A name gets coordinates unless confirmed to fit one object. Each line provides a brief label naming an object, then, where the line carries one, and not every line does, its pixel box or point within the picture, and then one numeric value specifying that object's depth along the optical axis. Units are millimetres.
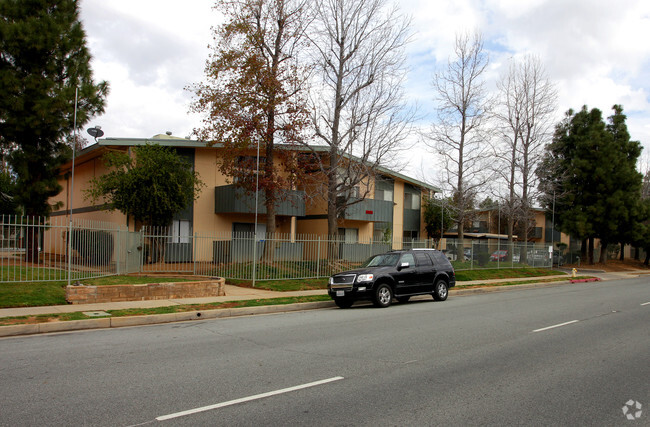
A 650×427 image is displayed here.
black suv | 13797
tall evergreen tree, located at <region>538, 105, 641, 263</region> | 36906
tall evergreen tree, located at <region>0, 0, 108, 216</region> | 19812
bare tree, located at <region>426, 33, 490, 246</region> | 30141
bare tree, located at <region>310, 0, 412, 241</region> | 21047
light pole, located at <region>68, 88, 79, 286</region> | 12164
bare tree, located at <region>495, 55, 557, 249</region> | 32531
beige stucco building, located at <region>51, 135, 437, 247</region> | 25250
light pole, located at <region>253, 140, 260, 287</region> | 16391
